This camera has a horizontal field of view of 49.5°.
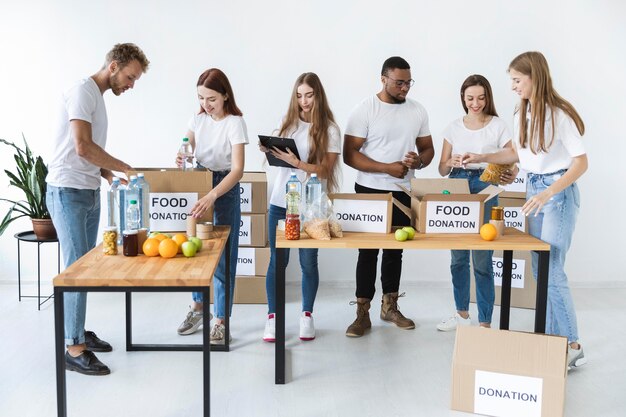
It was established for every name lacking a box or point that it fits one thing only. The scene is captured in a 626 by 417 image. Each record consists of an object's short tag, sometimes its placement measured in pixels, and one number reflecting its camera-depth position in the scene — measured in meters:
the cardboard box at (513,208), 4.52
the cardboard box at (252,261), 4.53
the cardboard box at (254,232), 4.51
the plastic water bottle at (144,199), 3.07
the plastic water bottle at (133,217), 2.91
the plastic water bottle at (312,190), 3.40
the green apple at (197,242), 2.77
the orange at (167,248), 2.65
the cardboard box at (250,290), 4.56
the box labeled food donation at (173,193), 3.16
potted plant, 4.30
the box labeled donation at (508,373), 2.73
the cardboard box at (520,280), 4.49
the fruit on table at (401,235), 3.00
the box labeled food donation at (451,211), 3.15
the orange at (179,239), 2.75
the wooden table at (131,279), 2.34
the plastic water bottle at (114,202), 3.13
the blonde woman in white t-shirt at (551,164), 3.06
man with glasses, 3.72
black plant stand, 4.34
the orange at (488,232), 3.03
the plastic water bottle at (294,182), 3.36
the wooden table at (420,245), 2.99
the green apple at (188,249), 2.69
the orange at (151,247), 2.68
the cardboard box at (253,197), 4.48
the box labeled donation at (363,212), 3.18
